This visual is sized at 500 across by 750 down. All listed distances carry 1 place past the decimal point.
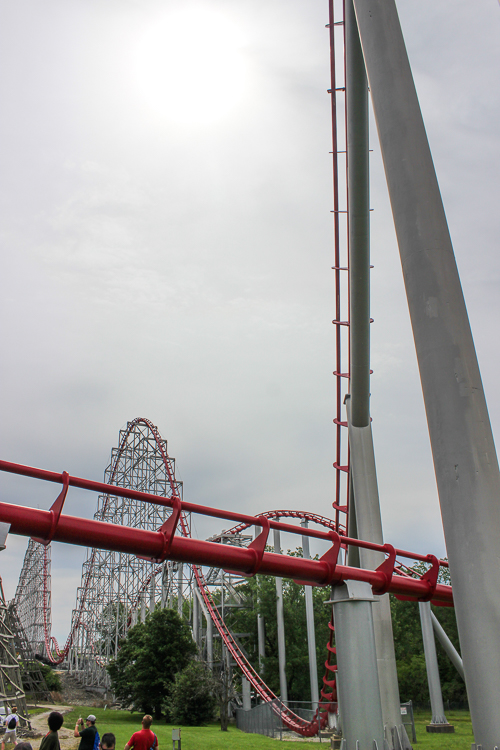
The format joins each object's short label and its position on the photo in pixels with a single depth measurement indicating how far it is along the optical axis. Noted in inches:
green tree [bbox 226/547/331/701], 1176.8
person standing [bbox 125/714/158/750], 240.8
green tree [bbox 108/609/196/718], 989.8
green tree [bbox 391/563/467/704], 1259.8
